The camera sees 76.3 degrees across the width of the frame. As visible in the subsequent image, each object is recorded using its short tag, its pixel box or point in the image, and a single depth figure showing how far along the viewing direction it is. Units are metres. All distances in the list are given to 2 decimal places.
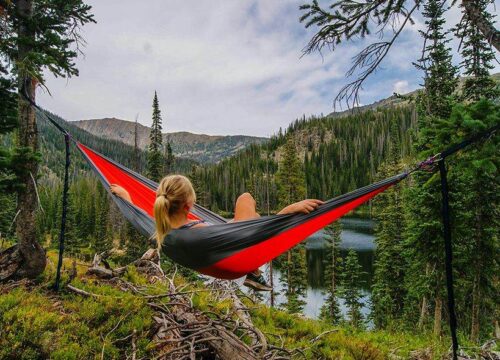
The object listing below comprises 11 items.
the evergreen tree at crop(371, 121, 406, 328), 18.08
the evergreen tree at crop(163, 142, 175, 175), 29.53
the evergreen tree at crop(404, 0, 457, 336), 10.03
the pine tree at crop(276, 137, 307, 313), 19.72
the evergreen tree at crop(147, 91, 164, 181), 20.92
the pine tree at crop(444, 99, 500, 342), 10.01
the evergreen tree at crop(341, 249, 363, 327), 19.67
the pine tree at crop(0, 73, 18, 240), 4.19
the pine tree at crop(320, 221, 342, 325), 18.93
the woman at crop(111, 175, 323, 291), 2.47
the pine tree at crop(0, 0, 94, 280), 4.09
